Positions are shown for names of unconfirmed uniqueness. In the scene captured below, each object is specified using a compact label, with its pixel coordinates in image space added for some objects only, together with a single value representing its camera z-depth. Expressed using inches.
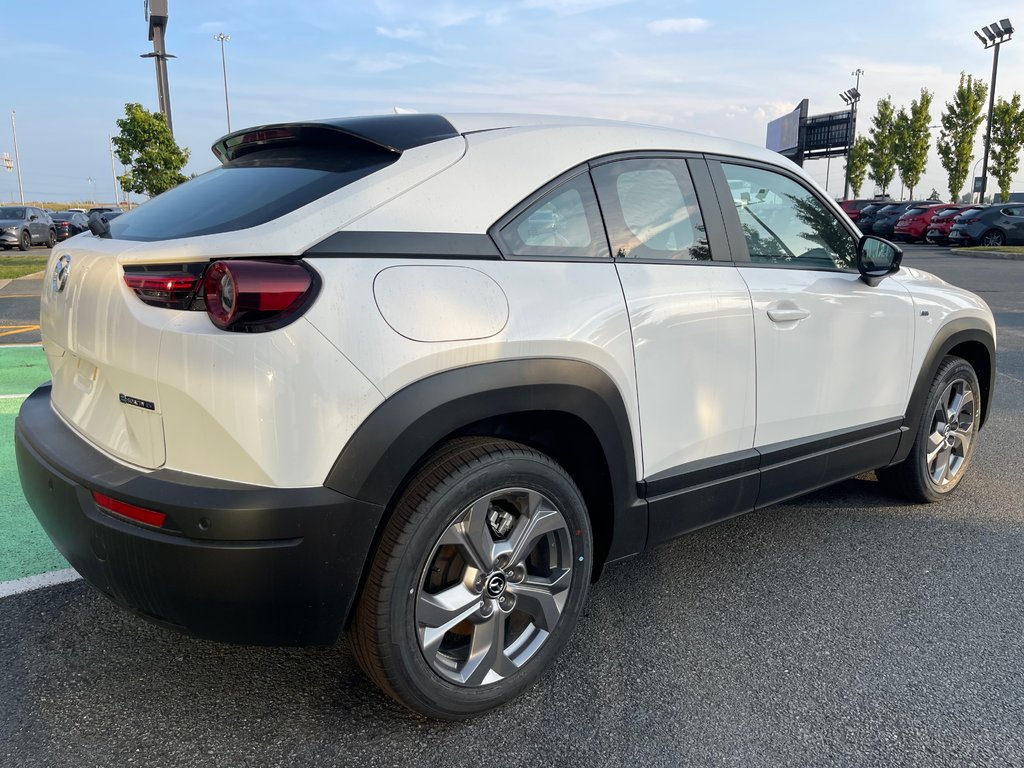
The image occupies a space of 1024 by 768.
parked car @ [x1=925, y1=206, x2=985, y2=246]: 1173.1
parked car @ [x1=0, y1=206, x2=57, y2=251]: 1069.1
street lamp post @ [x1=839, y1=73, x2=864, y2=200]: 2619.3
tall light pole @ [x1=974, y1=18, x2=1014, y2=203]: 1555.1
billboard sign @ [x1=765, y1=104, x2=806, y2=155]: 2541.6
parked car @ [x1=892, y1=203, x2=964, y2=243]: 1240.1
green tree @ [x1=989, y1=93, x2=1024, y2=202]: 1588.3
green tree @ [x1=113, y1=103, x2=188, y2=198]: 788.6
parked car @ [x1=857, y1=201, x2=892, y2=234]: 1429.6
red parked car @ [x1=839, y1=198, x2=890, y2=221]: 1550.9
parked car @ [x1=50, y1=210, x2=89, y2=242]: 1145.8
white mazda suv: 78.5
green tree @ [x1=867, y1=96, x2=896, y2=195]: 2284.7
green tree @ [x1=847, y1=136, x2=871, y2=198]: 2516.0
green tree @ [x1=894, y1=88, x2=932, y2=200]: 1994.3
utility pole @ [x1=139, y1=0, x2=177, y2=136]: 729.6
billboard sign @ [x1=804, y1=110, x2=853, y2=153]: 2242.9
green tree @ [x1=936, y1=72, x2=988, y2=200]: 1727.4
